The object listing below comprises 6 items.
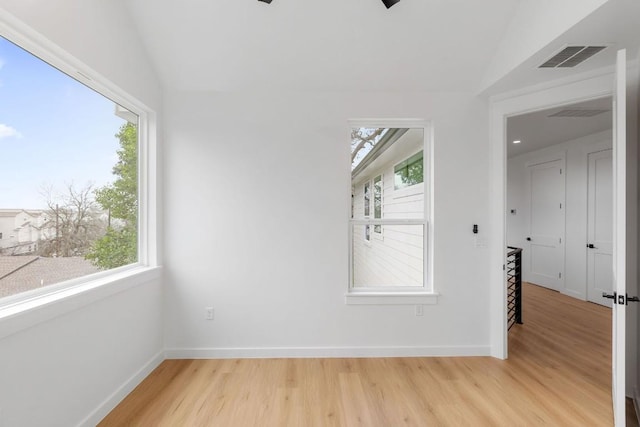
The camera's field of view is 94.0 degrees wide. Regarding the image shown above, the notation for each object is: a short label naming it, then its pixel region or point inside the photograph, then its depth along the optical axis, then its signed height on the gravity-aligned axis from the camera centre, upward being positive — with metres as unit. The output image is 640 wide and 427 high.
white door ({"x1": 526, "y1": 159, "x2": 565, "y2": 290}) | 5.34 -0.25
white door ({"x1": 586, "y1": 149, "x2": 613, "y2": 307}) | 4.51 -0.24
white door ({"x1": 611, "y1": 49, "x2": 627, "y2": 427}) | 1.73 -0.22
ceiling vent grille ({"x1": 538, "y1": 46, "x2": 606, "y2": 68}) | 2.10 +1.14
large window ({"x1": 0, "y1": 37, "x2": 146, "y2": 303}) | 1.59 +0.23
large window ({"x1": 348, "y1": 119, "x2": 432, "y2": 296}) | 3.01 -0.09
